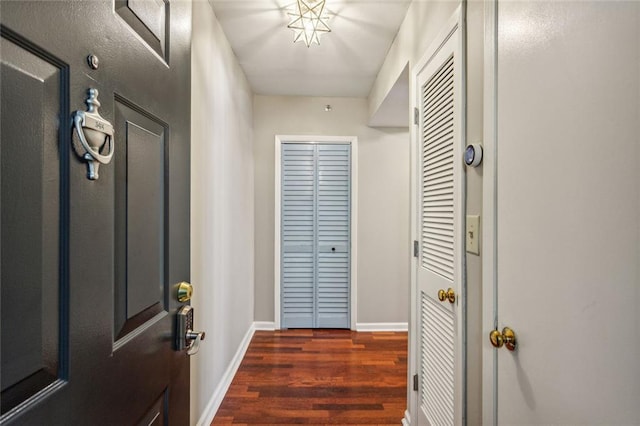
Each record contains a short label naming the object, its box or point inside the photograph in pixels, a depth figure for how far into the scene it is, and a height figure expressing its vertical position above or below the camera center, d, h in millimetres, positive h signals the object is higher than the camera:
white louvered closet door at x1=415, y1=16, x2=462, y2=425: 1282 -102
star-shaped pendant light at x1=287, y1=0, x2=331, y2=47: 1903 +1209
